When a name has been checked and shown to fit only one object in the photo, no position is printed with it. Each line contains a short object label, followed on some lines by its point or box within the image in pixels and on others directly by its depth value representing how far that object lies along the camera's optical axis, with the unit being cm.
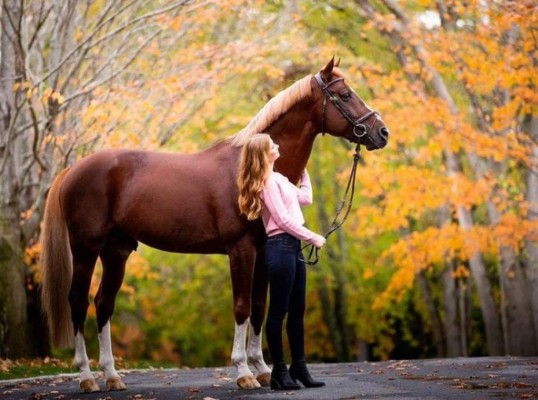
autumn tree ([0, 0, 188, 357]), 2492
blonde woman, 1416
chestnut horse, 1527
